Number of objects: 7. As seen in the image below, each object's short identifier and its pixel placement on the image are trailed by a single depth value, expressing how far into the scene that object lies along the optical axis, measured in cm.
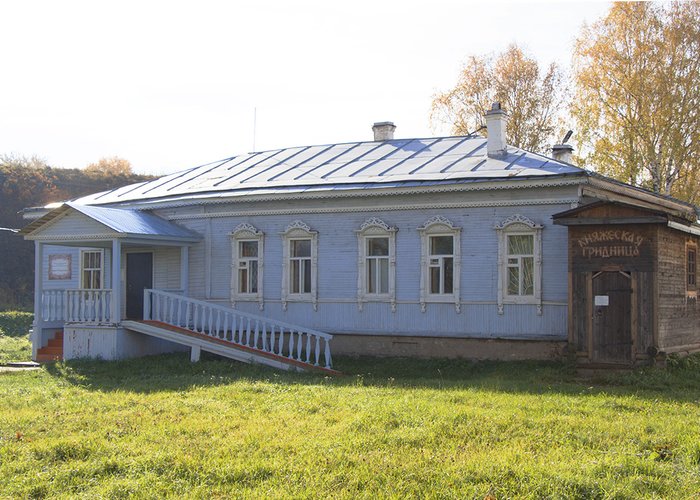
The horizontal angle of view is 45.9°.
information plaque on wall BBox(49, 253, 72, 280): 2167
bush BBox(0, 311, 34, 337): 2759
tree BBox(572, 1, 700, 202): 2777
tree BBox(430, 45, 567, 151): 3506
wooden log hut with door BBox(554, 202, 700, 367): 1448
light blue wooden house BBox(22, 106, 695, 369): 1633
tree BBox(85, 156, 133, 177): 4641
